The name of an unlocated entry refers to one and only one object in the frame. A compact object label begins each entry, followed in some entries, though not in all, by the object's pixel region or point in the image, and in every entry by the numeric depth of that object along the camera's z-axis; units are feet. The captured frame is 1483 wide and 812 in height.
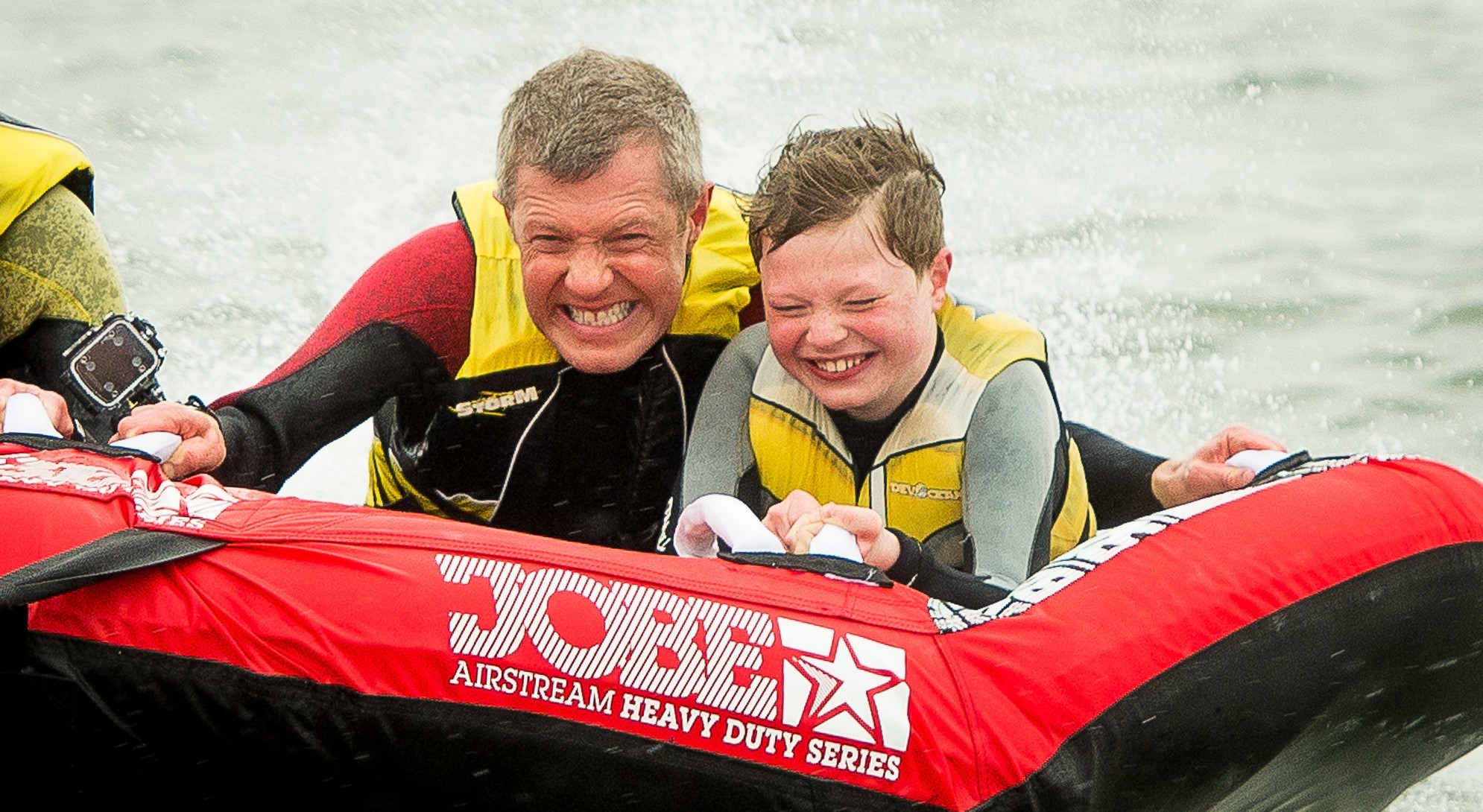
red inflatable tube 24.95
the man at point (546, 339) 25.98
